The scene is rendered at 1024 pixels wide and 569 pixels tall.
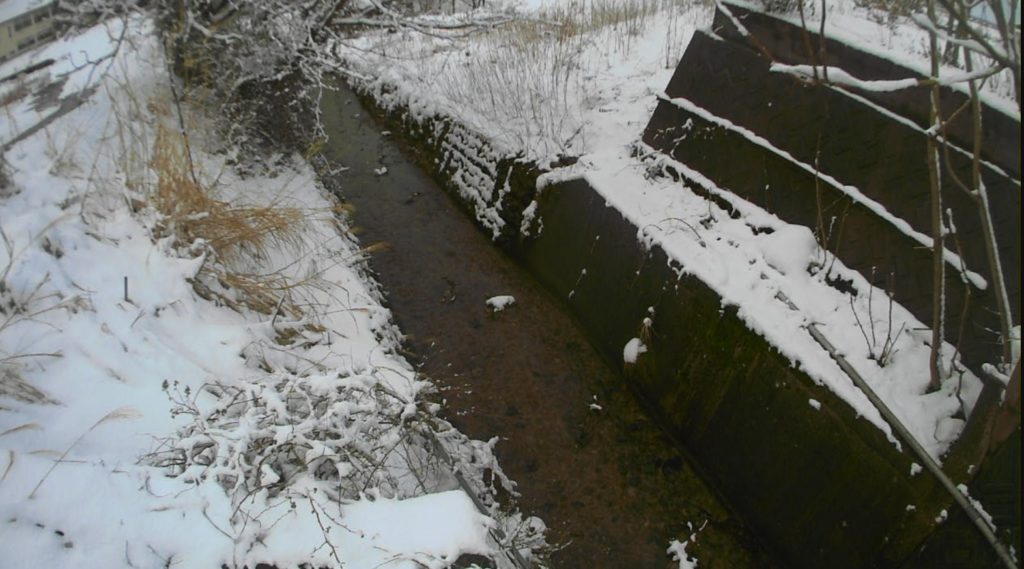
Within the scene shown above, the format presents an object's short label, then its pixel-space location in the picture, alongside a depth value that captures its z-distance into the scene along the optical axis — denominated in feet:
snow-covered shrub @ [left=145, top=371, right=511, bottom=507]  6.61
